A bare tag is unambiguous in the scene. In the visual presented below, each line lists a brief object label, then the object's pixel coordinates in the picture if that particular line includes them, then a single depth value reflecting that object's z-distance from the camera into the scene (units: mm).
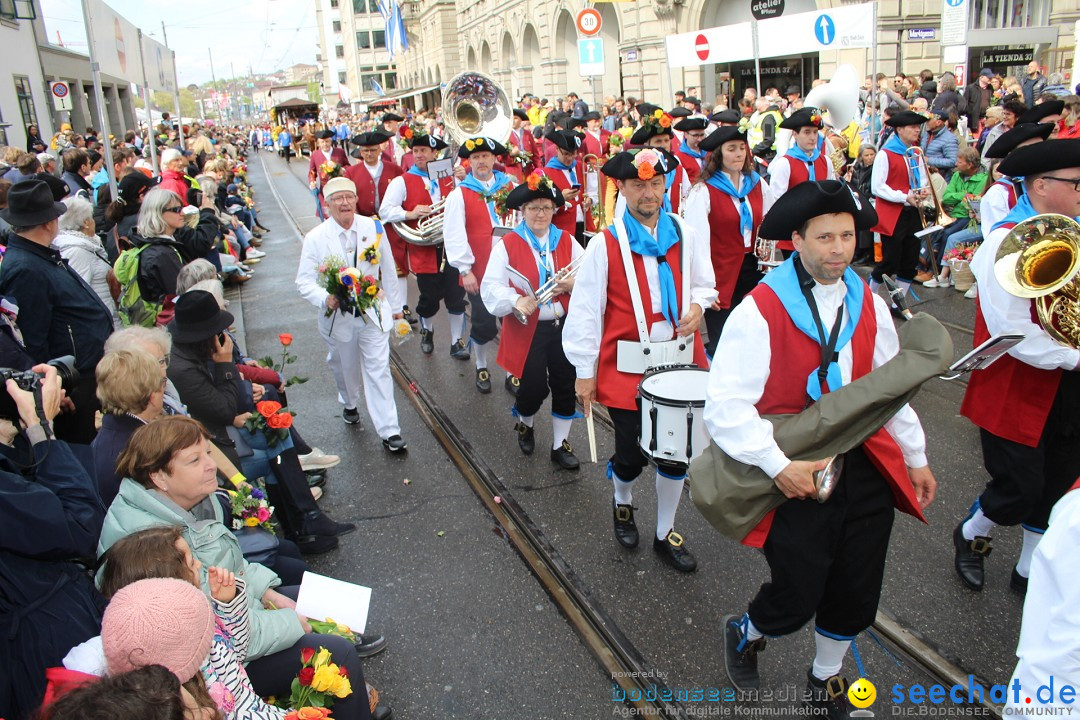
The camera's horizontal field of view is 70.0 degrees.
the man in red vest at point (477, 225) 7543
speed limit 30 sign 17641
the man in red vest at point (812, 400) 3037
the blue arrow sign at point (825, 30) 12547
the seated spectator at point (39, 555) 2586
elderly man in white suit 6223
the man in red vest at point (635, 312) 4391
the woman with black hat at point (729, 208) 6891
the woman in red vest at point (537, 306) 5766
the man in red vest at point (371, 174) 10094
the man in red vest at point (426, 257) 8734
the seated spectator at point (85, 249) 6541
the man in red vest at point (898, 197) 8086
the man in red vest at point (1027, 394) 3578
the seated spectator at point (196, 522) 3109
